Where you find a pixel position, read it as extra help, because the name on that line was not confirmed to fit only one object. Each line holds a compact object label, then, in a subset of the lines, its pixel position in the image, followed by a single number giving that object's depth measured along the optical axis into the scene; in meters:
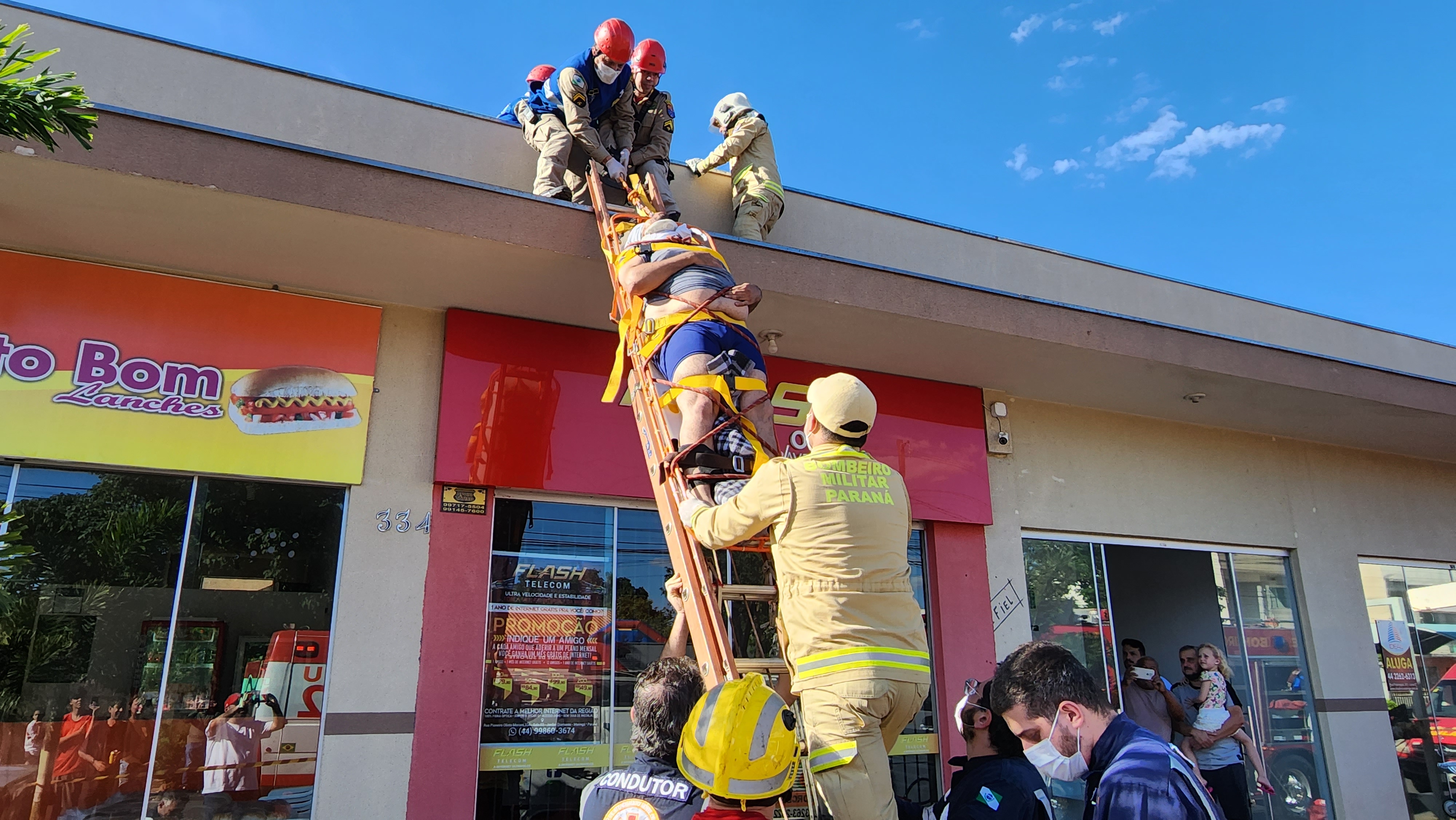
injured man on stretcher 4.47
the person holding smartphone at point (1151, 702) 8.31
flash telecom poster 6.51
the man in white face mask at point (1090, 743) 2.36
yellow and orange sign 5.79
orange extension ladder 3.72
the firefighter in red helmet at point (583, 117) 7.22
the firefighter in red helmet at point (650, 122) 7.50
